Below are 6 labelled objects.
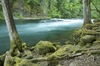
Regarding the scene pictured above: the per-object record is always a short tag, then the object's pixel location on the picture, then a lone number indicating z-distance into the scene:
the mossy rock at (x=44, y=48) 3.73
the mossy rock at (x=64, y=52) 3.22
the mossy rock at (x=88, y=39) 3.93
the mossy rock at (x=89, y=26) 5.12
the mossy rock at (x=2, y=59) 4.03
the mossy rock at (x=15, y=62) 3.15
